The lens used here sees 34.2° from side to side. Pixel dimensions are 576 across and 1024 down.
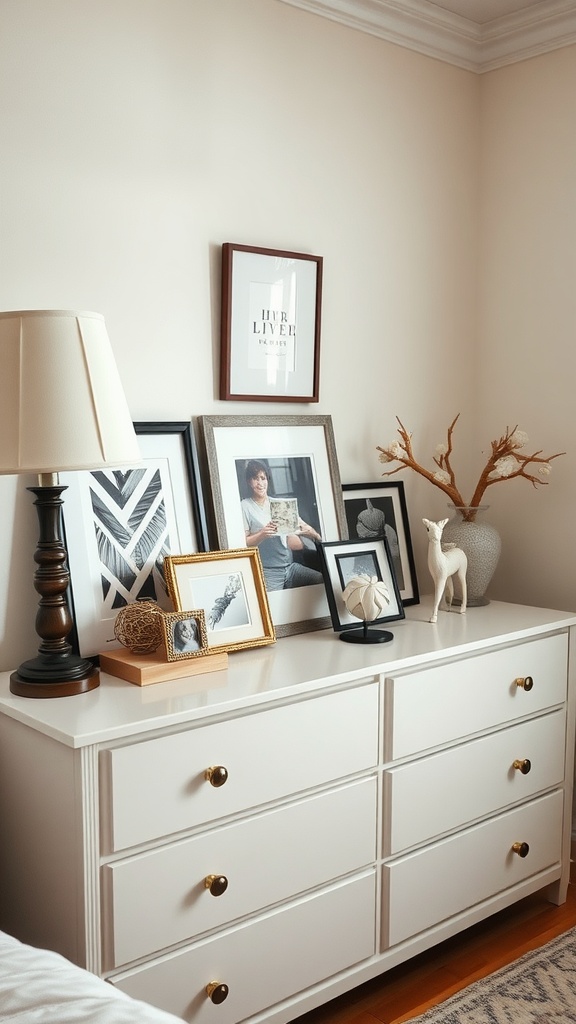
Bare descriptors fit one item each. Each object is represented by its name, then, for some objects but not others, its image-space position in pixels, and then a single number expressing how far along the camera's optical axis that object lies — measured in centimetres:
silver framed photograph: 231
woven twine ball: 193
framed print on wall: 236
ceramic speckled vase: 271
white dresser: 165
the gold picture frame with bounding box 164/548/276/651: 208
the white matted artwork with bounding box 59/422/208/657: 203
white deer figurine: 252
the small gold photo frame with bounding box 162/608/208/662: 190
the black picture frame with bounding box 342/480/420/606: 265
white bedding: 98
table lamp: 164
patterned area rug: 208
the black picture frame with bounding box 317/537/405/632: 232
